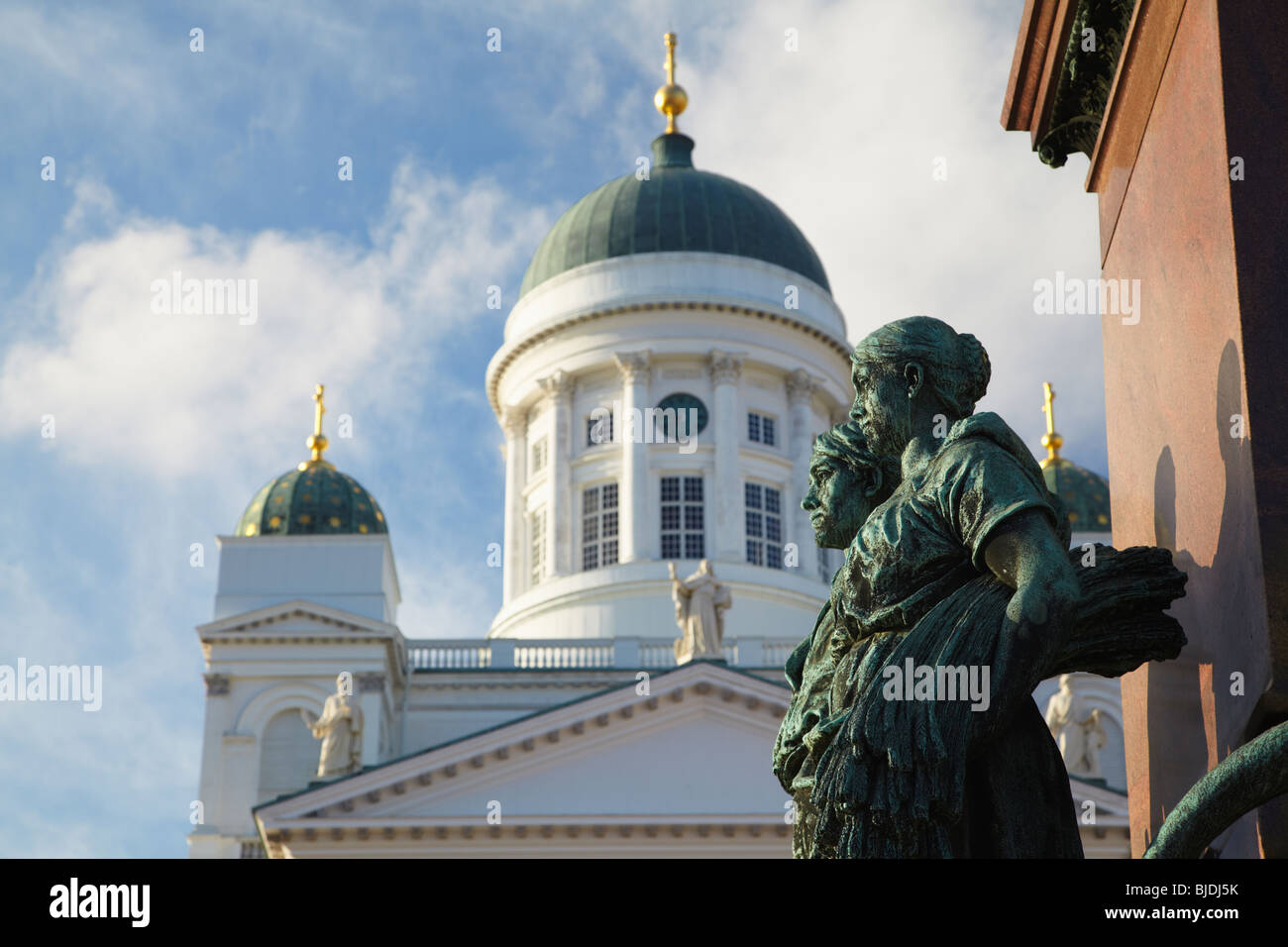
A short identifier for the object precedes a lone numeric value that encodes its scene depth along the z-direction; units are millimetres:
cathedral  42969
